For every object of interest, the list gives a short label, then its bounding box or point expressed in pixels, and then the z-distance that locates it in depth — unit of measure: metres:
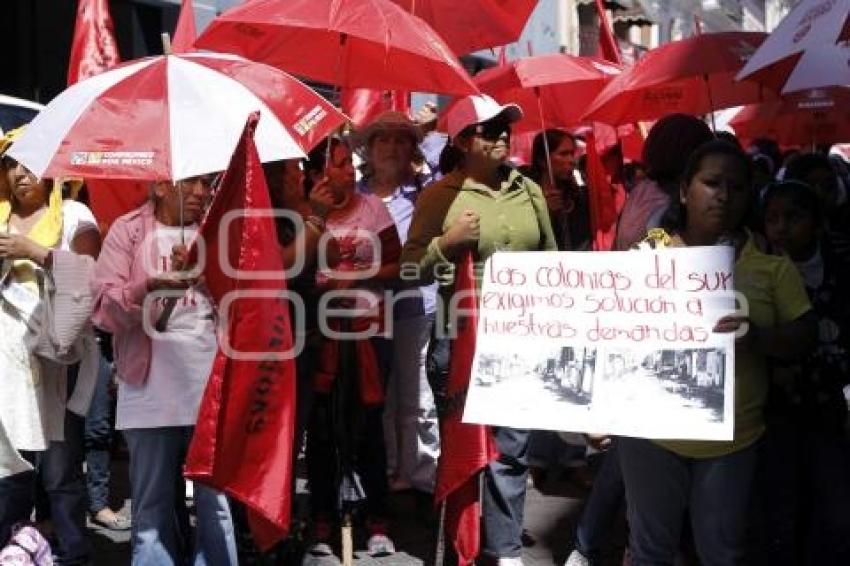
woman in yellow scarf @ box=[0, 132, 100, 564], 4.68
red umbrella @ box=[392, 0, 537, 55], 6.64
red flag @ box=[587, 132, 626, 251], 6.48
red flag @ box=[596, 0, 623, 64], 8.36
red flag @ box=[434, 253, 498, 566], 4.64
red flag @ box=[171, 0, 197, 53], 6.66
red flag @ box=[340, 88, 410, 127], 7.32
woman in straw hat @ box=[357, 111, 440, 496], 6.02
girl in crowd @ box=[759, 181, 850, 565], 4.23
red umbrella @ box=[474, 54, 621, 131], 7.44
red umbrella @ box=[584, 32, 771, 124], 6.29
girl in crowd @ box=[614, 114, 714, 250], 4.62
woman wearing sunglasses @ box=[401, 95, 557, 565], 4.80
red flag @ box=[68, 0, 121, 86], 6.79
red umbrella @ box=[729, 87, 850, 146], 6.86
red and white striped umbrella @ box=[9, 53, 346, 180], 4.05
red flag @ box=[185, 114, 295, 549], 3.99
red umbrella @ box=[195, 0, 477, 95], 5.28
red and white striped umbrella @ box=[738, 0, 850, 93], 4.30
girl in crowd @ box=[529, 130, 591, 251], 6.76
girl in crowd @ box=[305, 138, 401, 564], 5.32
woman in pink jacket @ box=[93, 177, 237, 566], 4.30
